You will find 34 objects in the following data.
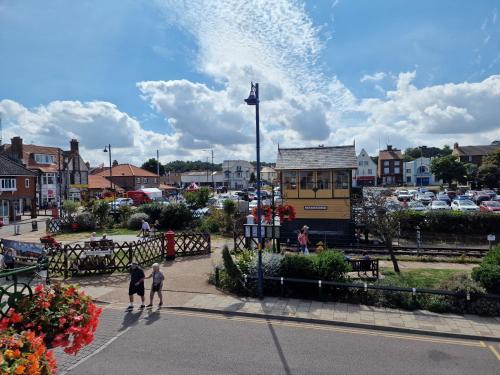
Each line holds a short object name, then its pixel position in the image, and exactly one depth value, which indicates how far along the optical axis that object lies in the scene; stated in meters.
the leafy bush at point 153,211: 29.64
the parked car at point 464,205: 34.72
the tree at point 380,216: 15.75
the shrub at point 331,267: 11.67
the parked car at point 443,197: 43.38
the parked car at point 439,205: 35.14
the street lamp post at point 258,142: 11.37
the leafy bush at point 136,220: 28.42
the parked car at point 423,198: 45.17
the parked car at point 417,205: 35.69
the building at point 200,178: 103.38
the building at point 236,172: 101.31
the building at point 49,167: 48.34
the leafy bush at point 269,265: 12.10
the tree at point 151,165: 112.69
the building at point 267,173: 111.56
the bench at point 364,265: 14.18
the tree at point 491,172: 53.00
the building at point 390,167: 88.69
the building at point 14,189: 36.16
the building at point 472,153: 79.31
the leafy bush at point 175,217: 29.14
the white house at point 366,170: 85.38
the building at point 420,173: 87.81
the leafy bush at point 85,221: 28.55
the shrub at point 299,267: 11.80
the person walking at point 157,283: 11.25
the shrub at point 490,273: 10.40
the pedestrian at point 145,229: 23.41
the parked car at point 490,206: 33.55
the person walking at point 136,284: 10.99
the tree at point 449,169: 64.50
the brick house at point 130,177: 70.06
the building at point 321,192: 22.75
